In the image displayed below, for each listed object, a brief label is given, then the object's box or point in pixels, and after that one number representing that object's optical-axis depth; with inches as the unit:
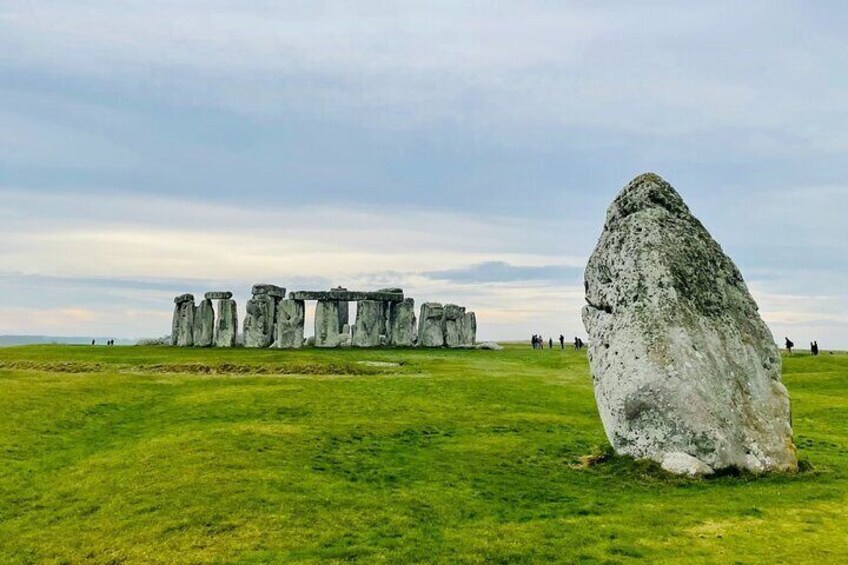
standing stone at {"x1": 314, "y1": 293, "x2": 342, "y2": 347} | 2529.5
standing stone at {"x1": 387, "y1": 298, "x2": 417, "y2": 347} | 2618.1
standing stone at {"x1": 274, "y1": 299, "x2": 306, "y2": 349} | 2462.5
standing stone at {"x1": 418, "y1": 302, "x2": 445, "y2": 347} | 2645.2
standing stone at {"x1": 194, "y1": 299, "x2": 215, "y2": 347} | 2551.7
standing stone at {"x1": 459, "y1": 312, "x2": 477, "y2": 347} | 2746.1
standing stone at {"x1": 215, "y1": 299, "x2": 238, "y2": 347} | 2529.5
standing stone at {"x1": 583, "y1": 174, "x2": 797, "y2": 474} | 733.3
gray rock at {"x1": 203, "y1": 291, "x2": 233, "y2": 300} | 2534.4
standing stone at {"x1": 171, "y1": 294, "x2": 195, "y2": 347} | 2586.1
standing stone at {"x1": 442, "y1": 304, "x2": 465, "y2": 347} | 2696.9
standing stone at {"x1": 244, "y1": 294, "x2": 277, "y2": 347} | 2502.5
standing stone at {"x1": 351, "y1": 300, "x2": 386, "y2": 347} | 2541.8
